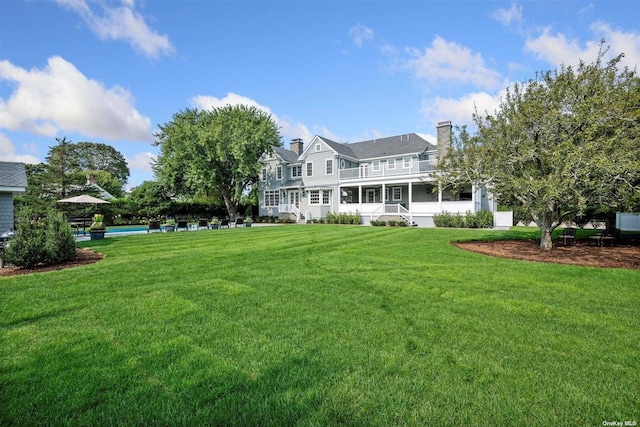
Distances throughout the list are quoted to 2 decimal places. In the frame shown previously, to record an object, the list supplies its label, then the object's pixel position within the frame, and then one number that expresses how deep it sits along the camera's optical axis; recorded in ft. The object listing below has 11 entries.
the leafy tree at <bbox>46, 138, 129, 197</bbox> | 76.54
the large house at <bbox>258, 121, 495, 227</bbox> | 81.56
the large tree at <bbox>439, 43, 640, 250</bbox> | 29.32
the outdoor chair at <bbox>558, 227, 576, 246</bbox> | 39.44
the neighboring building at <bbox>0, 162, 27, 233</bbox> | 36.78
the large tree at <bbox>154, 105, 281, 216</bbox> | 94.12
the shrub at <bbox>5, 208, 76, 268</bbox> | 25.43
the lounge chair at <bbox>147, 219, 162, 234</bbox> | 62.86
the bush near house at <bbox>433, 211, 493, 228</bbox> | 69.15
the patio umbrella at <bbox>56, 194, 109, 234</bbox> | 57.53
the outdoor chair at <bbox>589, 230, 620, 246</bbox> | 38.37
